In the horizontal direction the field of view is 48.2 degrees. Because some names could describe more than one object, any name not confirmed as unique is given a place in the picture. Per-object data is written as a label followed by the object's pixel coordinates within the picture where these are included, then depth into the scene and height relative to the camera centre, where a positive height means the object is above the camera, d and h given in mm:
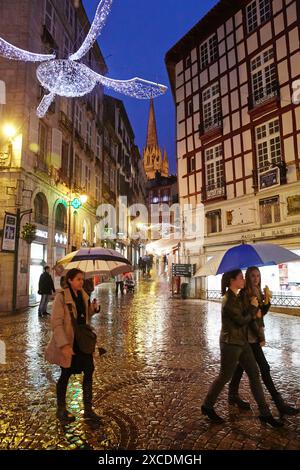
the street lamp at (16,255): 14438 +926
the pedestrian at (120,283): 21808 -484
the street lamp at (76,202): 21000 +4637
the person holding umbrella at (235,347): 3969 -863
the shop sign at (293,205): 16281 +3375
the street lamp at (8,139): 15273 +6278
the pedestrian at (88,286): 5540 -168
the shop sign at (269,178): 17141 +4990
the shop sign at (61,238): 19562 +2266
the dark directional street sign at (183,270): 20984 +314
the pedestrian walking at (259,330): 4223 -695
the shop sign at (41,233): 16927 +2219
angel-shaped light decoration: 11266 +8137
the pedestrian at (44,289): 12898 -489
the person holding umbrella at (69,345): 4043 -838
